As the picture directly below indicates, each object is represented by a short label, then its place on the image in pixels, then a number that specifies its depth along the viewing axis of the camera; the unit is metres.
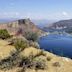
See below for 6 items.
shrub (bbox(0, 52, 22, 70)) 6.71
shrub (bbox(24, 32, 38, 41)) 31.59
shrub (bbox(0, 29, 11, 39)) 13.50
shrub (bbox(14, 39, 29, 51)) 9.07
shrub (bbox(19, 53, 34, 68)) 6.69
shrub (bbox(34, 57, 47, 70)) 6.71
